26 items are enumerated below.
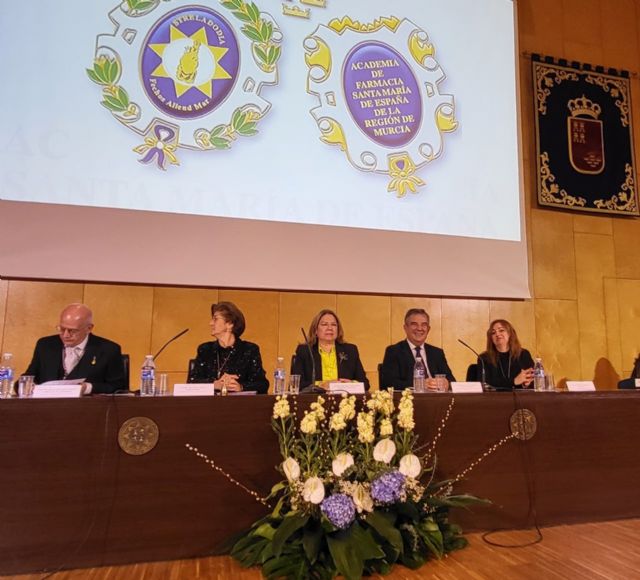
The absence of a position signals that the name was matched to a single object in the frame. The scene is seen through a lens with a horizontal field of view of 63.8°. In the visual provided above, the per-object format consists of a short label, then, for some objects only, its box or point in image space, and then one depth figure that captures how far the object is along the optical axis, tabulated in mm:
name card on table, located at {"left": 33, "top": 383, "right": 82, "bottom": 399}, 1642
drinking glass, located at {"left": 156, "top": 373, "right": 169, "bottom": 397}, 2080
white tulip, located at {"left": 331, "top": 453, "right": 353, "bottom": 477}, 1568
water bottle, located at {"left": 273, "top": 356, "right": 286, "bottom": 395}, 2100
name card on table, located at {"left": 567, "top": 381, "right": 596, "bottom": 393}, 2272
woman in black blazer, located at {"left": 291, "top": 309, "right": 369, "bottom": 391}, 2984
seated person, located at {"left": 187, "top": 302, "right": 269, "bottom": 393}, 2646
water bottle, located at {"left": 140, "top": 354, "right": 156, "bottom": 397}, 2020
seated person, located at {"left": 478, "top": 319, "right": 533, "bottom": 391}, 3158
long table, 1560
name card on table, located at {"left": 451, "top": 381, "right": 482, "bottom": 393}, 2156
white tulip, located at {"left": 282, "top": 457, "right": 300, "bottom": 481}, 1579
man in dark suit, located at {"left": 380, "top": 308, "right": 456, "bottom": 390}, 3051
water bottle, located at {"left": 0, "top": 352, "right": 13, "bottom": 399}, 1843
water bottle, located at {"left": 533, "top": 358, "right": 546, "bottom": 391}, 2463
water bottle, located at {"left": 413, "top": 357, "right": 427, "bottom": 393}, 2322
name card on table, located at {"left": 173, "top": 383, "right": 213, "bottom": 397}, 1788
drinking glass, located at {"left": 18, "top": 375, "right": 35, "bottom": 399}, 1754
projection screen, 2891
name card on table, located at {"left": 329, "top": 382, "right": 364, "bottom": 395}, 1995
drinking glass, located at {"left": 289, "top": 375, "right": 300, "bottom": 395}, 1967
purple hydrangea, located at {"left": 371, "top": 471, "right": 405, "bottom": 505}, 1556
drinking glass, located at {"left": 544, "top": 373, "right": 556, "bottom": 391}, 2508
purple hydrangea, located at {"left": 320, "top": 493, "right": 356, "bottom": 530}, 1497
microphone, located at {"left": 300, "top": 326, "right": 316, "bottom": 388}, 2653
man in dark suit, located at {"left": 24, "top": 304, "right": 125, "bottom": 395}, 2453
